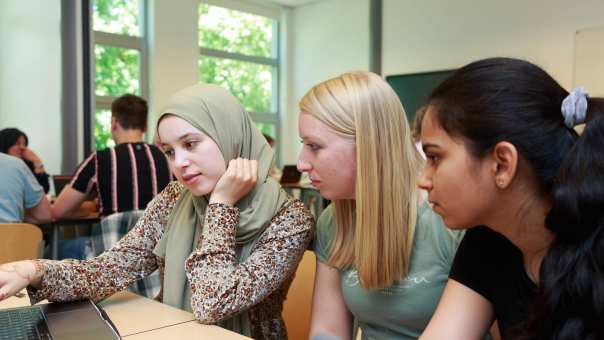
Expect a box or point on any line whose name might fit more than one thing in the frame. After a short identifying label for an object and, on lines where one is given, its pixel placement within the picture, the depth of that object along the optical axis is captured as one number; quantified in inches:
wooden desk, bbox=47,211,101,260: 120.6
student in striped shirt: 112.3
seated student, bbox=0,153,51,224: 107.7
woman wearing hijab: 47.4
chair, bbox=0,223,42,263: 81.1
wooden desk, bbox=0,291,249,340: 42.8
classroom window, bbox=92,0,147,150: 223.1
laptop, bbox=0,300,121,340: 39.4
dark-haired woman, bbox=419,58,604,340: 30.8
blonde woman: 44.8
